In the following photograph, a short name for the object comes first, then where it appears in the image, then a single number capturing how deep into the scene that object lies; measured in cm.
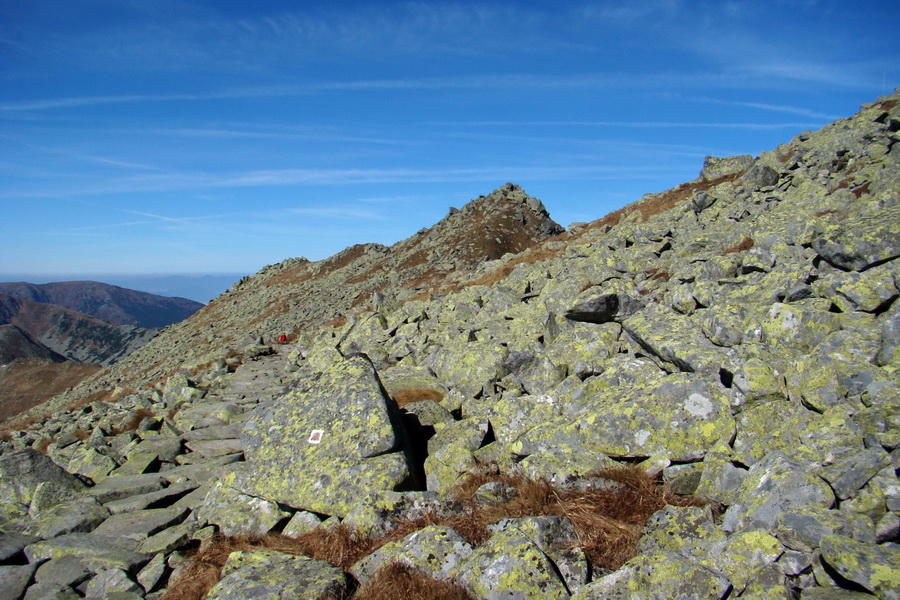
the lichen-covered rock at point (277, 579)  560
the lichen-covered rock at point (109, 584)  729
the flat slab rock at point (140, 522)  900
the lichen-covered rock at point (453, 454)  832
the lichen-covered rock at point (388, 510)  694
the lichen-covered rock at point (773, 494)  475
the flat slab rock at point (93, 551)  785
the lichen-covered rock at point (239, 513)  784
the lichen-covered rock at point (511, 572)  491
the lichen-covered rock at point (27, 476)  1038
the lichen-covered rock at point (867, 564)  364
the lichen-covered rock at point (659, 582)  434
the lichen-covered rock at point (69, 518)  919
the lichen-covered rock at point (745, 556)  433
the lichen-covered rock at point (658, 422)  661
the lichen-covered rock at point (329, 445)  831
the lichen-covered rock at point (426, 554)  567
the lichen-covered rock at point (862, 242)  804
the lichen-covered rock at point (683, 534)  494
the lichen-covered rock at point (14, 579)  745
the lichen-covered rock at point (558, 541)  505
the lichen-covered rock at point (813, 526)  422
